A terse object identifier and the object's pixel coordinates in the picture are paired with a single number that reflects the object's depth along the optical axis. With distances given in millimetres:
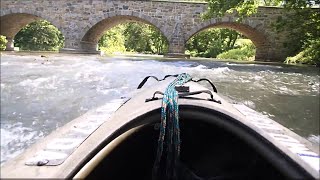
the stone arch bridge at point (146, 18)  10043
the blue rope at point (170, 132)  928
